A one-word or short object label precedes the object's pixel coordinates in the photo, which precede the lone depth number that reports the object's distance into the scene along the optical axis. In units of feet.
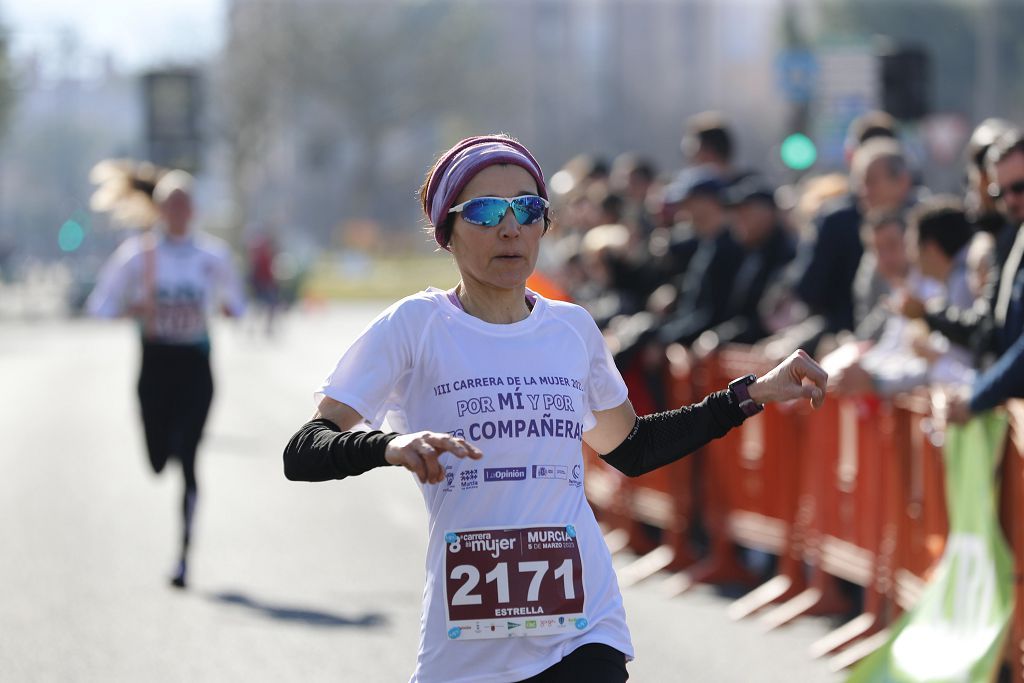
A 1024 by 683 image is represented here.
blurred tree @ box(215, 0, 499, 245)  276.12
